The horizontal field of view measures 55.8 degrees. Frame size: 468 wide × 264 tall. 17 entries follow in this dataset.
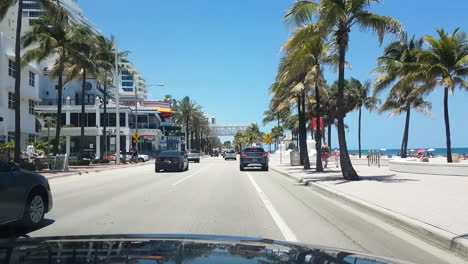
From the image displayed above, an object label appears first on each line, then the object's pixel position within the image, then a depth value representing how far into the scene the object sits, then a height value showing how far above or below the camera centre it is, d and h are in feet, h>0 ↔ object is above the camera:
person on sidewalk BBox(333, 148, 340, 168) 108.00 -1.84
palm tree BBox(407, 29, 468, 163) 79.56 +14.60
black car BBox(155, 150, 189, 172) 102.68 -2.91
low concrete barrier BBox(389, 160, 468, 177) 67.49 -3.72
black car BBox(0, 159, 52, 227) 25.98 -2.86
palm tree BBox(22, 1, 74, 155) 113.50 +28.12
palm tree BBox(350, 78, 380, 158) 185.06 +20.24
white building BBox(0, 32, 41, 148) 121.70 +17.02
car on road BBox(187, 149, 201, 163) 186.29 -3.22
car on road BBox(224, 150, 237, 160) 216.95 -3.49
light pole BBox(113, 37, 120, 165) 141.28 +6.38
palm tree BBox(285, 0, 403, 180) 59.26 +17.18
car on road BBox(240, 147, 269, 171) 108.58 -2.53
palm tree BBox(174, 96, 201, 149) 274.77 +24.17
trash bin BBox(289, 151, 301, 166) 118.62 -2.95
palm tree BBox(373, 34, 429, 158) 111.24 +17.99
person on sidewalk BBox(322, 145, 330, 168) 95.57 -1.38
